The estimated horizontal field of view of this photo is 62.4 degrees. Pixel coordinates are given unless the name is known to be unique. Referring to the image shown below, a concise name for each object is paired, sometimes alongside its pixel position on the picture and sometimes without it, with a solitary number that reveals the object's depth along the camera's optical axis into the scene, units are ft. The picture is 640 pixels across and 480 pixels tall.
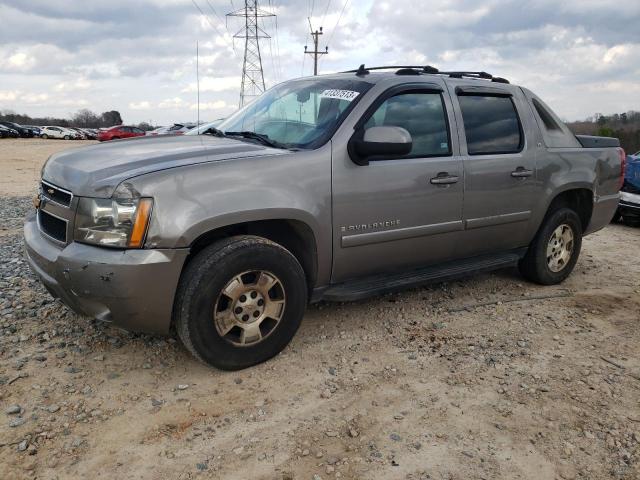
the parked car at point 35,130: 163.53
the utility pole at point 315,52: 140.36
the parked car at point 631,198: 27.61
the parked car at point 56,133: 165.37
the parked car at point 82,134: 169.99
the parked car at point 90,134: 176.14
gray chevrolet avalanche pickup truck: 9.06
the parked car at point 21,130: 151.12
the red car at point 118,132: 112.68
